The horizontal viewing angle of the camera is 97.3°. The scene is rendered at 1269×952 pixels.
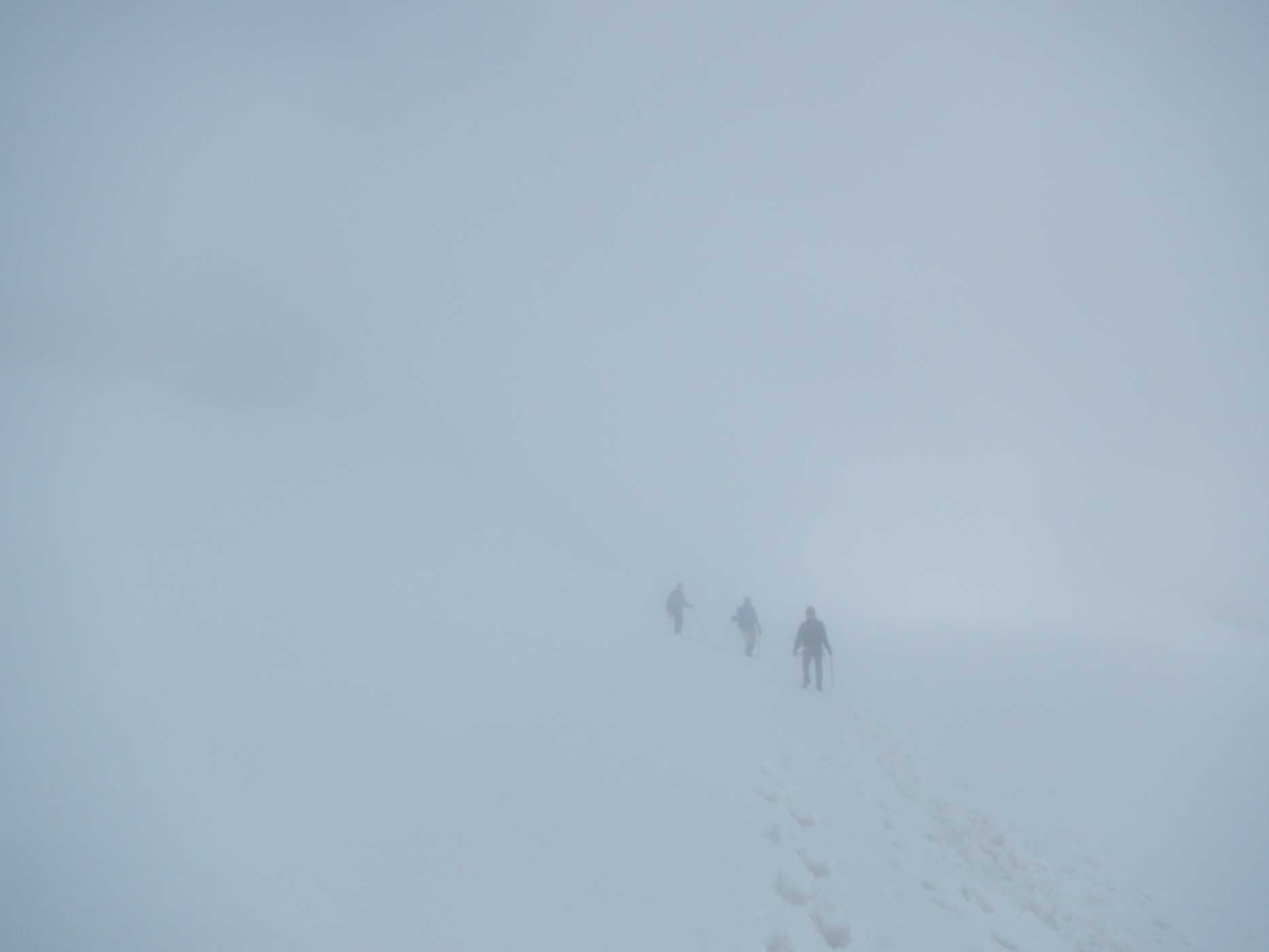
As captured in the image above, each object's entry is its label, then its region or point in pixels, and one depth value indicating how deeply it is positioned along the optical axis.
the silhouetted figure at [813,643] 17.05
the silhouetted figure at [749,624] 20.43
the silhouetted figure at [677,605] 21.00
